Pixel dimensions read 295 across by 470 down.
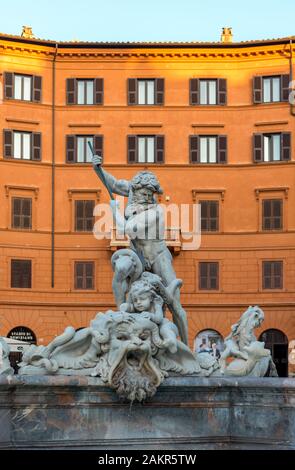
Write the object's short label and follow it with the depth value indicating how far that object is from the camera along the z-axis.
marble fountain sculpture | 10.66
